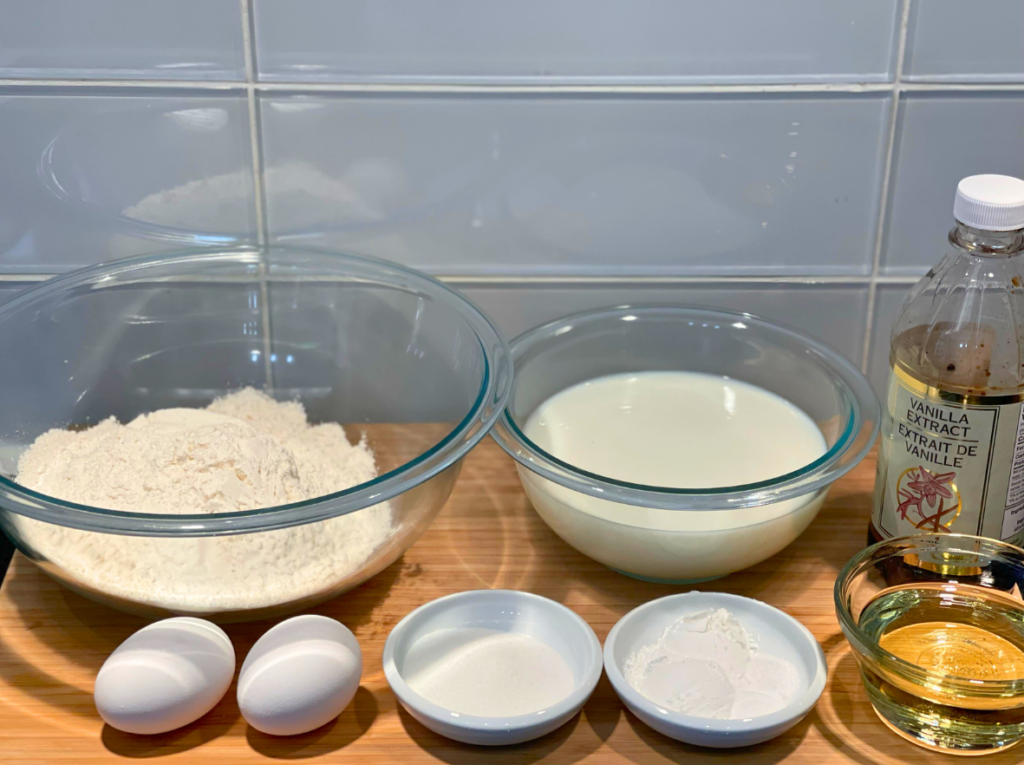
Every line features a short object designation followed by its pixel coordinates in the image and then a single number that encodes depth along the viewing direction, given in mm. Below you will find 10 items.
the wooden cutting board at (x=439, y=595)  603
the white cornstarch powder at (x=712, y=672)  609
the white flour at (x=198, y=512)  647
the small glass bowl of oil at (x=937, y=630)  586
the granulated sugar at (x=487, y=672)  619
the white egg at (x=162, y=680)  576
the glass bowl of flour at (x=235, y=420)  647
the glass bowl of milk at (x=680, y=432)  681
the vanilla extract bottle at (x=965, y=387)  648
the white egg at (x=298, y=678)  579
